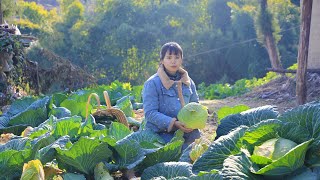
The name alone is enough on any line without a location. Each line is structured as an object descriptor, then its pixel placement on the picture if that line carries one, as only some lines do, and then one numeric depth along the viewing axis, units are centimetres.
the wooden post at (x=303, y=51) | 536
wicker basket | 432
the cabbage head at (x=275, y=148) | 200
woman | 348
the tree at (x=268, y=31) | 1546
